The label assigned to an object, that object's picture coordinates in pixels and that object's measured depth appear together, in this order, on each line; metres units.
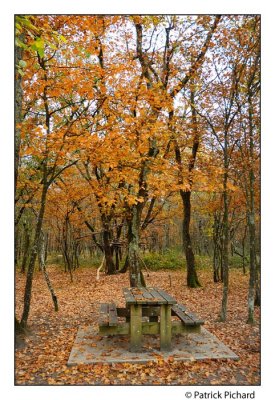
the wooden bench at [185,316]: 5.34
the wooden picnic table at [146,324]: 5.38
